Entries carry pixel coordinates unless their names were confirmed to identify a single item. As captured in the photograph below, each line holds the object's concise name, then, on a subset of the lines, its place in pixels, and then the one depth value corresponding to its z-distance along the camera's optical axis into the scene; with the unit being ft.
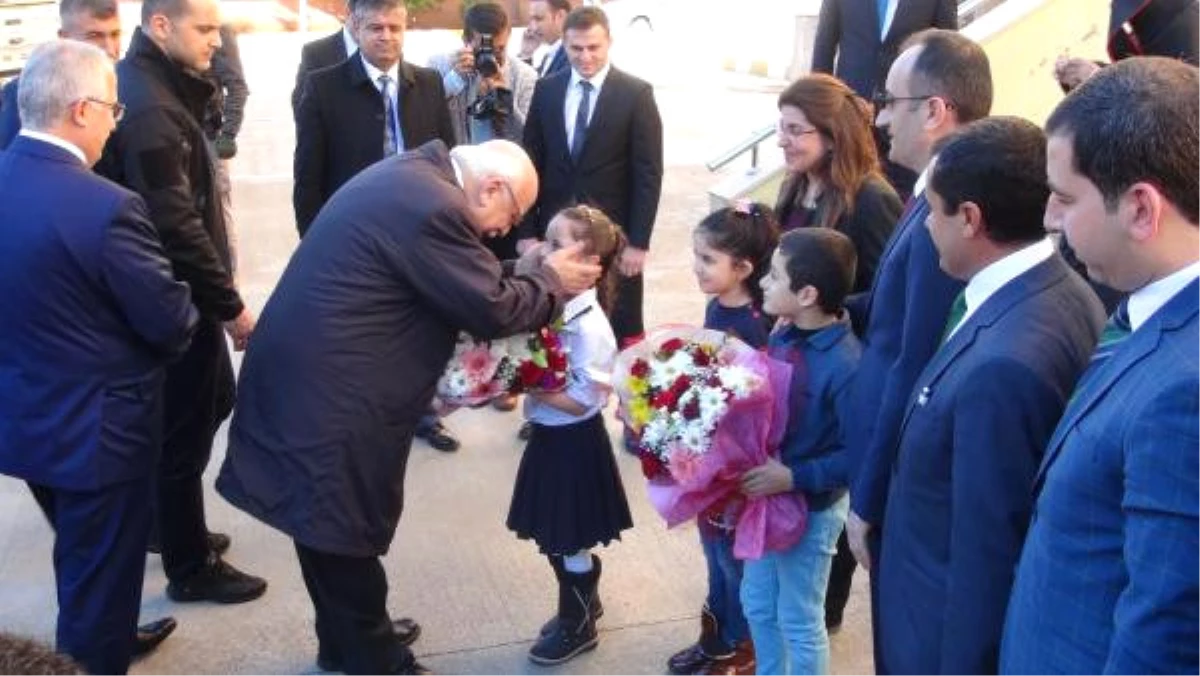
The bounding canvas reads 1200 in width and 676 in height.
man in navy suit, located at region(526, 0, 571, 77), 23.32
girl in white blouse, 11.49
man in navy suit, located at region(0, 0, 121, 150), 14.74
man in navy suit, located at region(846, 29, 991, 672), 8.52
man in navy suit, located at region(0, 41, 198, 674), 10.21
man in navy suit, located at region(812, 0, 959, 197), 19.58
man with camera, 20.25
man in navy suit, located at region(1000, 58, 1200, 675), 4.87
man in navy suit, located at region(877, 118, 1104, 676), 6.81
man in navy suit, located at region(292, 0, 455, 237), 16.98
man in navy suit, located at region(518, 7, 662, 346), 17.62
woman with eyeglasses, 12.01
